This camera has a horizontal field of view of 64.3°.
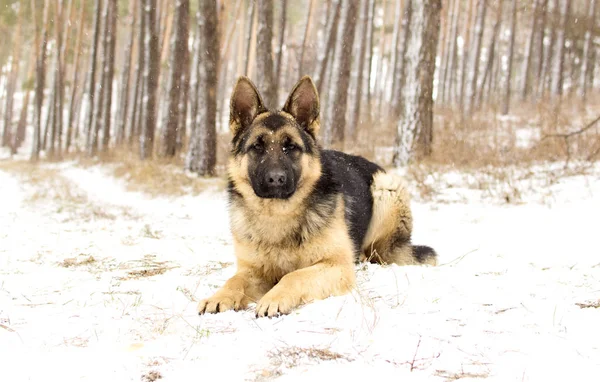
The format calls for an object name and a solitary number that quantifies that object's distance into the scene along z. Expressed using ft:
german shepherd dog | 11.30
